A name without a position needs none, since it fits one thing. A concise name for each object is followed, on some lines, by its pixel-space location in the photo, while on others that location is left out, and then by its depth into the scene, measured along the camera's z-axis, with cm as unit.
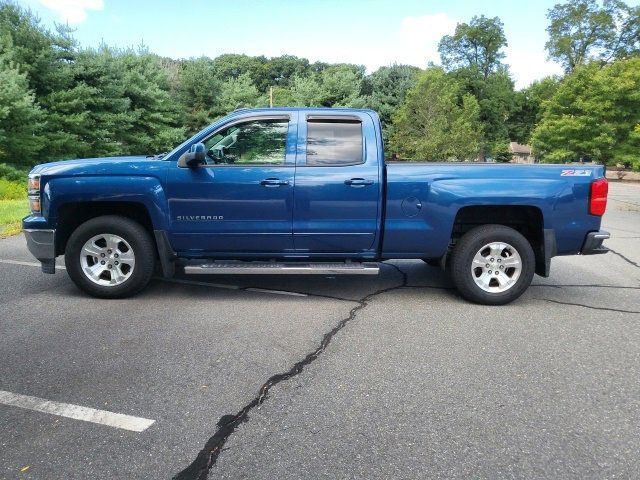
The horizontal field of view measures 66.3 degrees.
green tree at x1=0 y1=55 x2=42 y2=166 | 1608
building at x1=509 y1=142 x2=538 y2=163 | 8237
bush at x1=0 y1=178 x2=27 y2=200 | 1517
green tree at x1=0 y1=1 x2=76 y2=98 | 1958
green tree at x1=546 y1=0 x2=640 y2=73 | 5631
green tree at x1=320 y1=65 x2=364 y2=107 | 4062
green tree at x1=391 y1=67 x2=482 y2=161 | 3769
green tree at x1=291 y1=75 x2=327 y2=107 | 4044
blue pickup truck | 489
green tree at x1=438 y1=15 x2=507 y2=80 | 5928
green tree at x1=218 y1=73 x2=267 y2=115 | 3334
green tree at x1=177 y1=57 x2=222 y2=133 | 3151
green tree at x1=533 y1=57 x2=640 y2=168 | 3406
